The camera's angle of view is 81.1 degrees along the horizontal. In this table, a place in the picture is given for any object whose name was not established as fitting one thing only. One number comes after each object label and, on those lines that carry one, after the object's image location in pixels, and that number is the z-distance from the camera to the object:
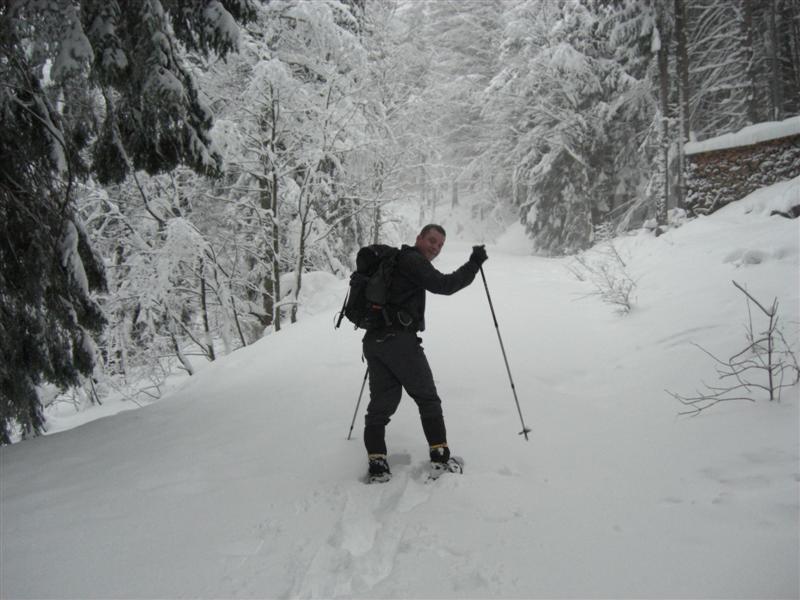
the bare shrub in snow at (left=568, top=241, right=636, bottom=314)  6.50
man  3.28
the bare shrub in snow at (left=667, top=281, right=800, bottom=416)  3.36
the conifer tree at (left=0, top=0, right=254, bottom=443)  3.22
